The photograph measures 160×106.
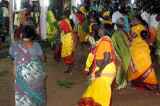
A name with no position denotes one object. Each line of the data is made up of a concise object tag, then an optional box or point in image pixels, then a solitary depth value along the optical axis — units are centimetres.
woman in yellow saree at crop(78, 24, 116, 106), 347
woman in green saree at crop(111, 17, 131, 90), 459
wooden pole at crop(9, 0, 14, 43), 381
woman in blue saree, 336
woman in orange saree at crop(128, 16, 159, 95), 526
